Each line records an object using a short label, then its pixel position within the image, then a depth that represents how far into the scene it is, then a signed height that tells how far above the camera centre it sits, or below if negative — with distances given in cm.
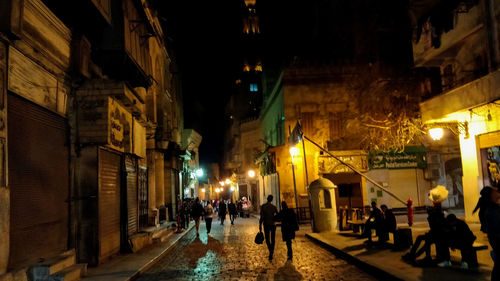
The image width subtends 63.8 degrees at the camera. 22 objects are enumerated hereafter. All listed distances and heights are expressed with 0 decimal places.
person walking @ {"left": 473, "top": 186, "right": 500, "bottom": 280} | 628 -72
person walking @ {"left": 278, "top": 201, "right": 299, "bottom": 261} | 1218 -128
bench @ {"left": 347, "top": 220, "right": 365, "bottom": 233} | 1563 -180
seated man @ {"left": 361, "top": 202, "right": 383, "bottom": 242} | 1286 -141
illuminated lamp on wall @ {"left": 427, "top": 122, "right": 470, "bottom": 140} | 1625 +204
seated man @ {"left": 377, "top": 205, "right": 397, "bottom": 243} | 1248 -144
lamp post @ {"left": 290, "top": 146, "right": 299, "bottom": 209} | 2181 +186
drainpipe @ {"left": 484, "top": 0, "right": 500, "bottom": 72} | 1333 +467
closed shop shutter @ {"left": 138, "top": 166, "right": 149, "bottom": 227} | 1859 -22
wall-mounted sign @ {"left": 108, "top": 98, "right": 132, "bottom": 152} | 1184 +213
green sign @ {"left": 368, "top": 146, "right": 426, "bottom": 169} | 2814 +133
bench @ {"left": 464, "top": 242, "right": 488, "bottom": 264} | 861 -162
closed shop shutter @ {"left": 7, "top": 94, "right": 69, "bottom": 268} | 815 +35
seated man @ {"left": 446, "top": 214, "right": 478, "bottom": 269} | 846 -135
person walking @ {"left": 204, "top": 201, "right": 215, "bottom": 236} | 2184 -146
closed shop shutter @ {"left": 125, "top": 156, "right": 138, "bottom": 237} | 1545 -13
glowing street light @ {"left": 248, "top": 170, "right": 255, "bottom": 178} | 3686 +120
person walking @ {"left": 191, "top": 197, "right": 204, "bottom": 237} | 2131 -121
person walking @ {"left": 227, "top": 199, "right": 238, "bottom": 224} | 2917 -166
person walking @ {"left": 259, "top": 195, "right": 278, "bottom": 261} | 1268 -102
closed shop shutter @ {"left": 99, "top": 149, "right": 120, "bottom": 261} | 1206 -34
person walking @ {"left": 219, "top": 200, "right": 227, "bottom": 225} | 2888 -154
